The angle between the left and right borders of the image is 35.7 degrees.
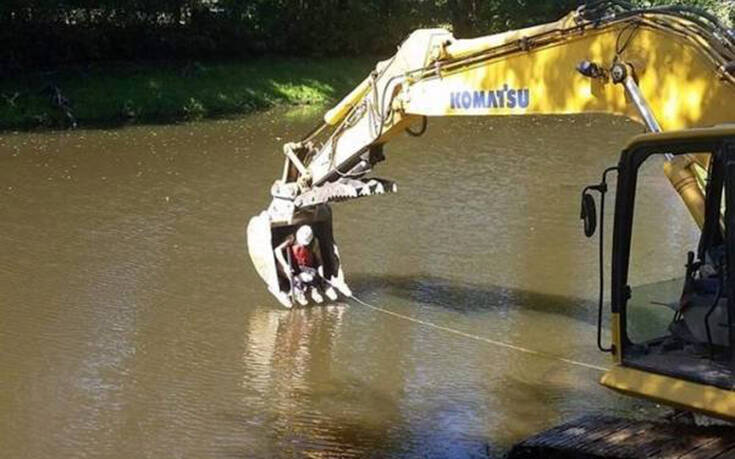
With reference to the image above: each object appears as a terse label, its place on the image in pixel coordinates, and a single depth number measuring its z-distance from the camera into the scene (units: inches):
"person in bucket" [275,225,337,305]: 429.4
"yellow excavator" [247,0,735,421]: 209.6
